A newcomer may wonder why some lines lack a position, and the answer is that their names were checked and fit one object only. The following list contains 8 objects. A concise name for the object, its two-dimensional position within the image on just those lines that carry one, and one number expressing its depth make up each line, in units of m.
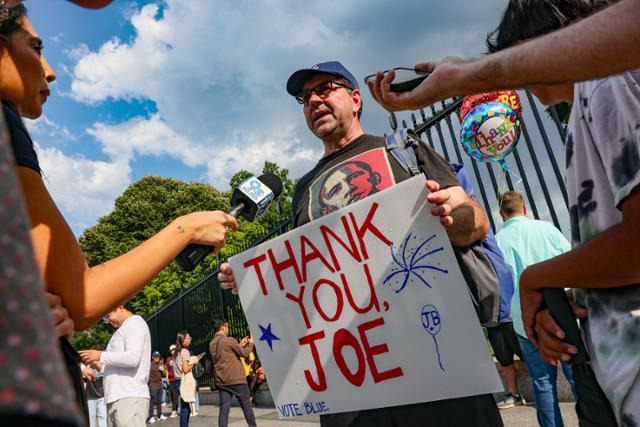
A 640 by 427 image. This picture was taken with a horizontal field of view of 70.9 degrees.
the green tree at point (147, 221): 25.22
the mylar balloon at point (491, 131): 4.80
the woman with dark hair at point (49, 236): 1.14
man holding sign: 1.80
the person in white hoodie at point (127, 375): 4.22
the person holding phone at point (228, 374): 6.83
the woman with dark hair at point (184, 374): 7.75
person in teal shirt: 3.65
